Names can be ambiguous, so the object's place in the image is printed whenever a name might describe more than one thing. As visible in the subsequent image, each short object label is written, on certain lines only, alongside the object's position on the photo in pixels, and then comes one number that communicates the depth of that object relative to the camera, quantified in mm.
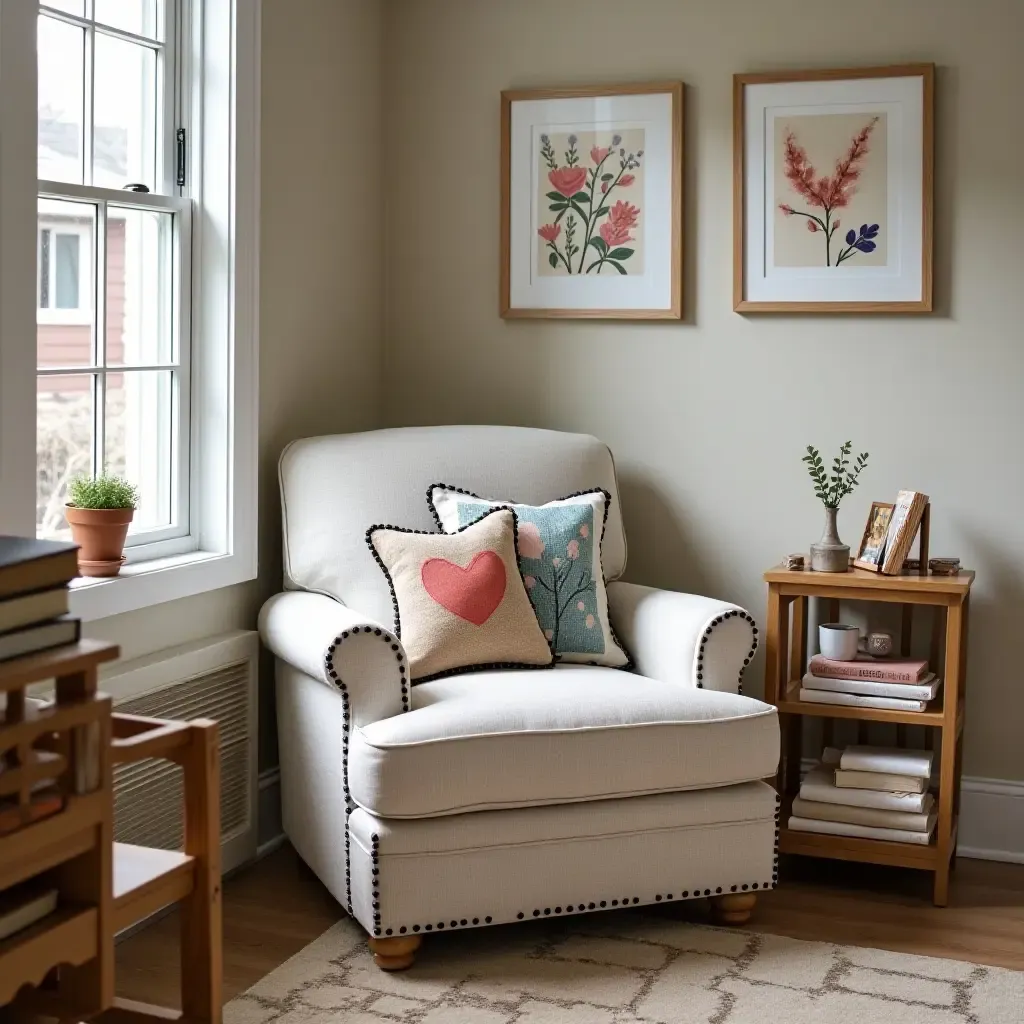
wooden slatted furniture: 1531
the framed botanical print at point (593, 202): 3504
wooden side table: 3004
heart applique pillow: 2908
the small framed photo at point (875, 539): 3145
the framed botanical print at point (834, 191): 3295
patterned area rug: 2451
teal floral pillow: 3068
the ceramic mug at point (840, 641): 3123
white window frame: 2984
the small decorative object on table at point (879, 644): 3174
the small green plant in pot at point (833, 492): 3139
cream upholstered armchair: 2555
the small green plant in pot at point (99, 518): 2646
